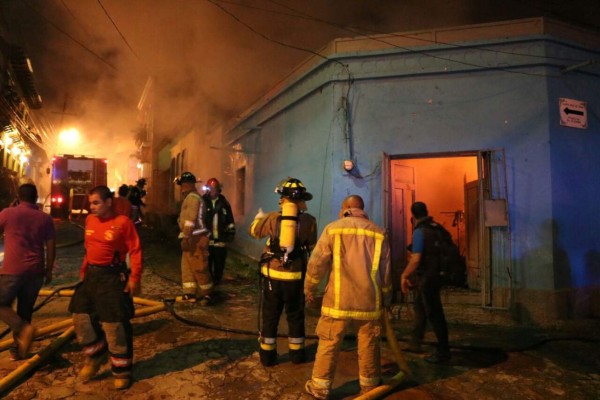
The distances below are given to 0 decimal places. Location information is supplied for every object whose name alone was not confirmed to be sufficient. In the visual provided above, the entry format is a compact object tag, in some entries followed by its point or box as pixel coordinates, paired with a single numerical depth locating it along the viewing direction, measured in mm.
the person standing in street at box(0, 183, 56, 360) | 3416
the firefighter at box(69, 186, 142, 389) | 3145
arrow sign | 5605
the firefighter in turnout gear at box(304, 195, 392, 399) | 2951
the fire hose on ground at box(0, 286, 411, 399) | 3064
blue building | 5449
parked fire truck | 17453
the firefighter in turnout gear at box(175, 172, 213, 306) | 5453
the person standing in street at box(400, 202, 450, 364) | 3875
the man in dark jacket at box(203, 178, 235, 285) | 6301
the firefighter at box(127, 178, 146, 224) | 9461
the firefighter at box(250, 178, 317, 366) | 3592
